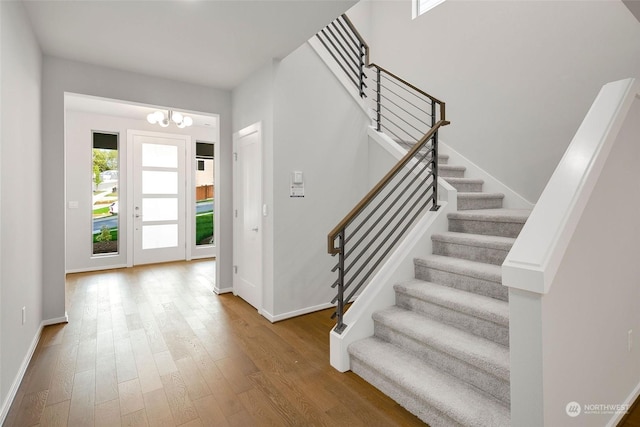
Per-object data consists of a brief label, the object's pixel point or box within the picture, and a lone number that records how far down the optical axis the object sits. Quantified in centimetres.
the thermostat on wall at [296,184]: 348
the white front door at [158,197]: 617
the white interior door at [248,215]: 364
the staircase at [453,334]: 178
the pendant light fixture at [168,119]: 507
